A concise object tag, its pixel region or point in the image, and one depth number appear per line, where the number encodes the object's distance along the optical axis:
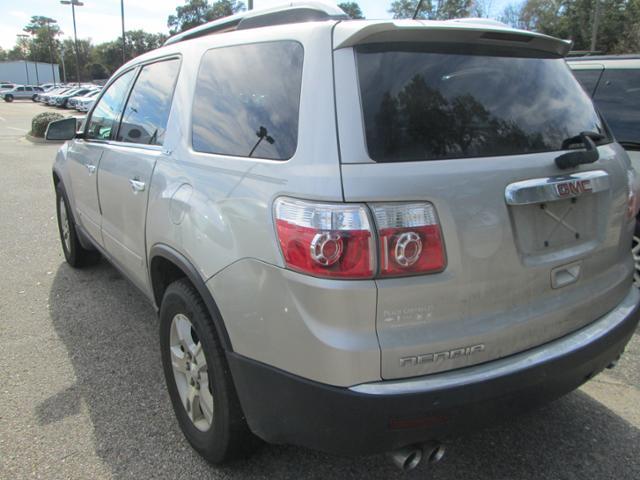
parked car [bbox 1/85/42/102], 57.25
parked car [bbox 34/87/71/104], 48.50
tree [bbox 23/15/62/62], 114.56
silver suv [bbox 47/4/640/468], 1.67
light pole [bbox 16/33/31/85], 96.31
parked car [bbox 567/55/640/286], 4.33
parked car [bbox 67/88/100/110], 38.78
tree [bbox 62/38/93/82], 104.44
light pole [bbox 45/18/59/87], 94.53
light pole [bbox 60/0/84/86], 42.03
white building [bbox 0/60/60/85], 97.00
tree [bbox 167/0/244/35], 83.75
